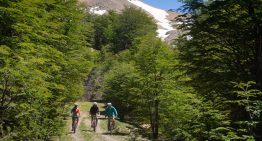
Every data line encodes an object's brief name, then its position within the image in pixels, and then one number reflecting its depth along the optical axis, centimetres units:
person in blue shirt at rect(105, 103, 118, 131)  2473
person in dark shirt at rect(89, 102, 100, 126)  2486
